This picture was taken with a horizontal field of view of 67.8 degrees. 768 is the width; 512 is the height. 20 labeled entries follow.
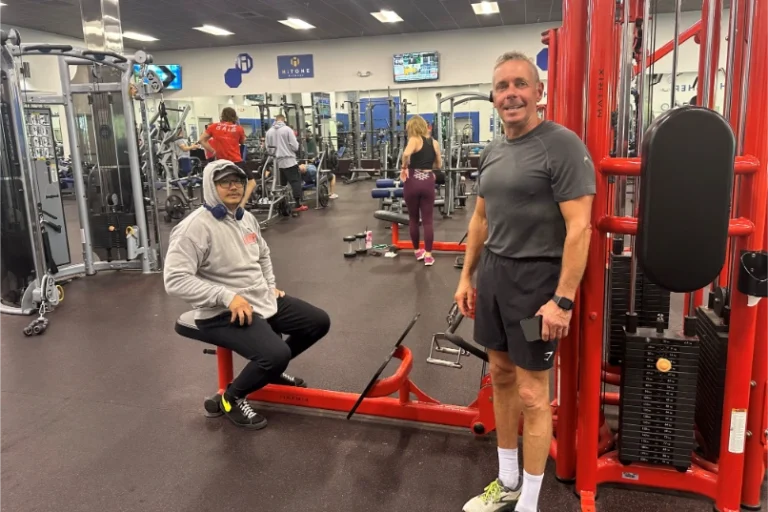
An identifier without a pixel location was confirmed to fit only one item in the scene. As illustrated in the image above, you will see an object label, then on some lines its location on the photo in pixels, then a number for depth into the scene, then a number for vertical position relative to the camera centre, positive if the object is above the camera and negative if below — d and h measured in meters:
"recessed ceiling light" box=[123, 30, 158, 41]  13.00 +2.76
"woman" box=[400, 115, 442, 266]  5.05 -0.24
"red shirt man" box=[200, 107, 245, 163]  7.37 +0.20
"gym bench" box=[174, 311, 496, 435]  2.38 -1.12
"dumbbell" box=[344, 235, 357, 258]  5.87 -1.06
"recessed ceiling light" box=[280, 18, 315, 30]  11.84 +2.66
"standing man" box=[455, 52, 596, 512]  1.58 -0.29
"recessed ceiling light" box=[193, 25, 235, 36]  12.39 +2.71
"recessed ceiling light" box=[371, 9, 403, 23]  11.27 +2.63
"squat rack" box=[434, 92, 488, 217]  6.95 -0.44
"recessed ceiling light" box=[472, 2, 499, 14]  10.61 +2.57
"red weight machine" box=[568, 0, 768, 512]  1.60 -0.35
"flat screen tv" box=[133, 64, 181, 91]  14.23 +2.01
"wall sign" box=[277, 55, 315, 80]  14.55 +2.12
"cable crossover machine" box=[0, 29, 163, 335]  4.22 -0.23
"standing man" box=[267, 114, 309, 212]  8.27 +0.01
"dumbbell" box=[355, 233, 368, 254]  6.02 -1.05
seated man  2.33 -0.55
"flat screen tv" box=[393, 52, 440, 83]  13.55 +1.89
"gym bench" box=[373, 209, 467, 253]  5.92 -1.02
